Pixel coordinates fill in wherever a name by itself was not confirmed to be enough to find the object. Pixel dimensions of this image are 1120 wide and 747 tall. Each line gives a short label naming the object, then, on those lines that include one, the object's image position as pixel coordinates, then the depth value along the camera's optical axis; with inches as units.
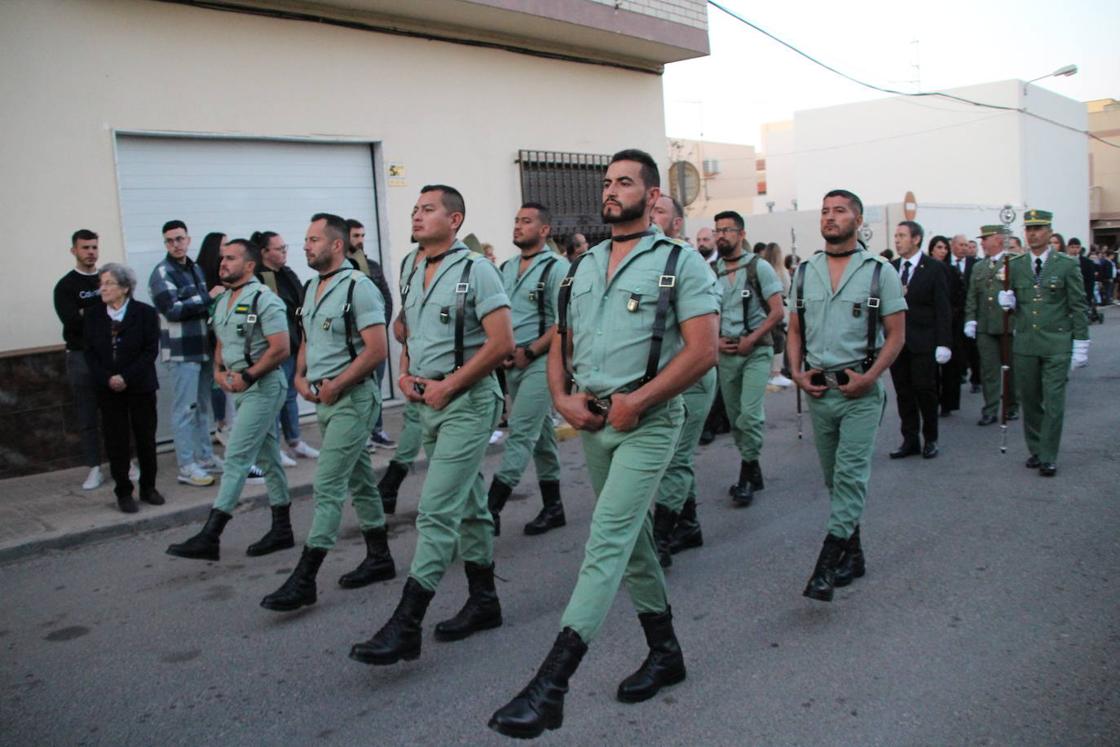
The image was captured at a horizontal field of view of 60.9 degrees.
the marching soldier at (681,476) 224.5
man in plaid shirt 313.7
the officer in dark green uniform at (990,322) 395.2
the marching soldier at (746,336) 278.2
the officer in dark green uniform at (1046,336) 296.0
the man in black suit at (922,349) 335.6
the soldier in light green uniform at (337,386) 197.9
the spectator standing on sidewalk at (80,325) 303.4
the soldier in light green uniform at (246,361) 232.1
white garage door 363.3
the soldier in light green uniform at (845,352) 198.7
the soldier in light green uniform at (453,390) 172.4
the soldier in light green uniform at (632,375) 142.2
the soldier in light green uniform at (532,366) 246.4
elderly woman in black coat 278.7
